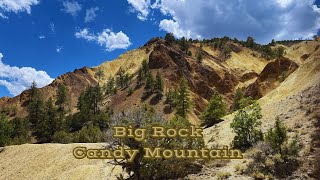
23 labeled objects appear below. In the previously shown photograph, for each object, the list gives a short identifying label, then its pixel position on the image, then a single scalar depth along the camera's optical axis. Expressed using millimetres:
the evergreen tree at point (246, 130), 38462
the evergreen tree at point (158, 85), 134000
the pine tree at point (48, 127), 104875
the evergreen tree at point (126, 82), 160788
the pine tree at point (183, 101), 97312
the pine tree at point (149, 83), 137800
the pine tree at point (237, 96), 93688
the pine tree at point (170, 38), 192225
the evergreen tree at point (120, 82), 163500
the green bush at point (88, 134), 68338
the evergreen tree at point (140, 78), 151025
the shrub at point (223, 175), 28927
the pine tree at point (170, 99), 120375
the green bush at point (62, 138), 79938
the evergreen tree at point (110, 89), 162000
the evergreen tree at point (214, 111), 71375
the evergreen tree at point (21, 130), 88600
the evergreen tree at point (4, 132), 71812
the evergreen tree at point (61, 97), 155762
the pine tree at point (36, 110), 126494
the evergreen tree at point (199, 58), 173000
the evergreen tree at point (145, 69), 156912
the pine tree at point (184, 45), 186125
